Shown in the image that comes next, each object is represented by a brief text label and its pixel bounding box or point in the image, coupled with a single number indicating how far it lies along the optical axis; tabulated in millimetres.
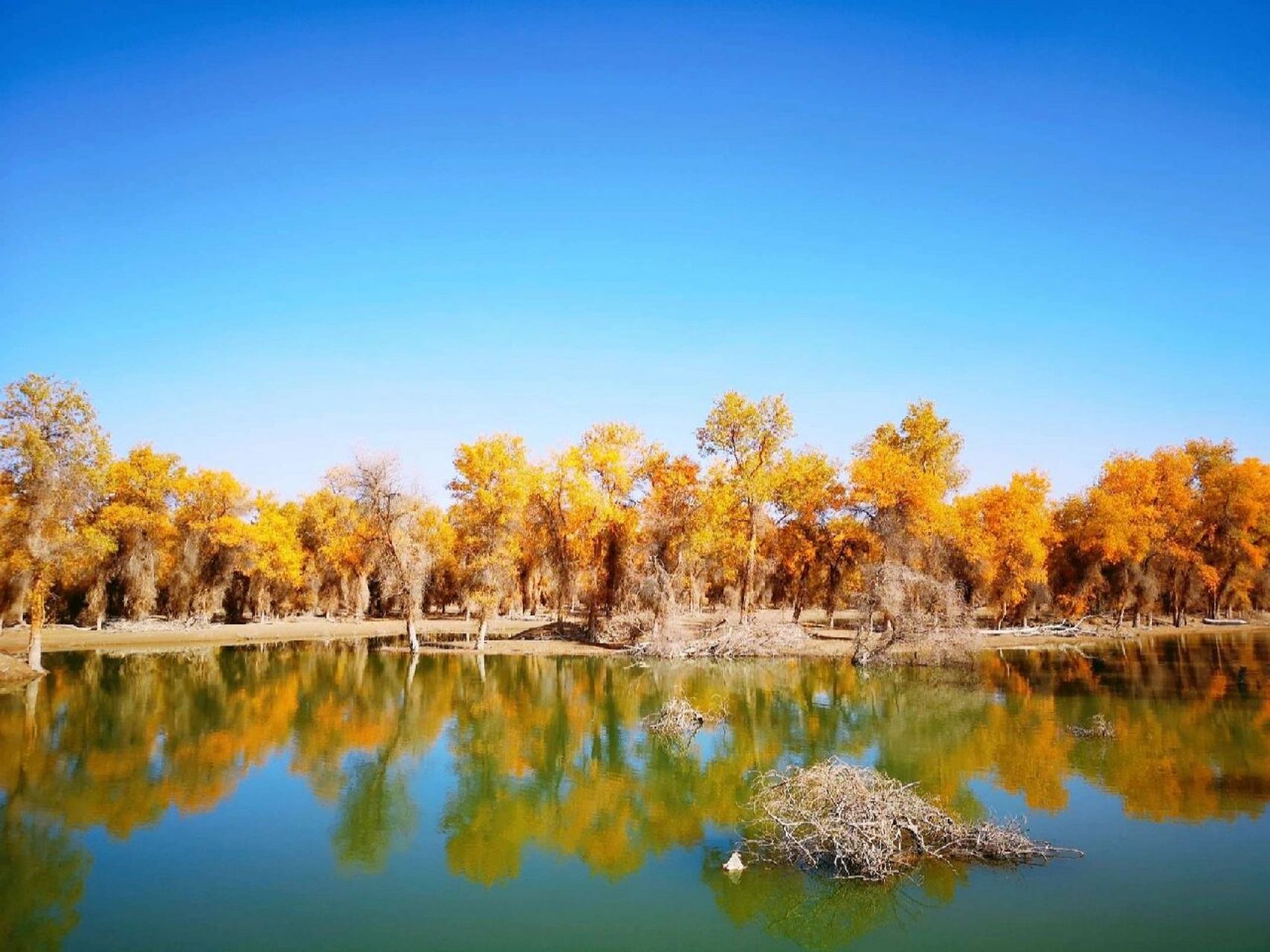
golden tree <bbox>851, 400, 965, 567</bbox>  48969
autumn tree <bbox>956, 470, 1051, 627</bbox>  54656
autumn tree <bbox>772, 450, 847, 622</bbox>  55375
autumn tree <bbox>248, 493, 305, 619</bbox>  62250
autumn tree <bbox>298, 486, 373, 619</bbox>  67875
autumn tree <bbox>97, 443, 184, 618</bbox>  55562
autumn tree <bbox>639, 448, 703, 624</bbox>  50844
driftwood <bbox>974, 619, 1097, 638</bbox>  58656
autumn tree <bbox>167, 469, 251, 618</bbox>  59938
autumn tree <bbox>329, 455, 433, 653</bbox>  45312
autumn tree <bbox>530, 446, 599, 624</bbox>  53250
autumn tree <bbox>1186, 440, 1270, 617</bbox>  62344
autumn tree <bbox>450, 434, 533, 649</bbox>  48750
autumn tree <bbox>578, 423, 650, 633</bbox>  53969
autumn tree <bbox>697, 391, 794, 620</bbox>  52219
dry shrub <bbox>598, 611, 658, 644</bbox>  52562
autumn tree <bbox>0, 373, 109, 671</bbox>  34438
